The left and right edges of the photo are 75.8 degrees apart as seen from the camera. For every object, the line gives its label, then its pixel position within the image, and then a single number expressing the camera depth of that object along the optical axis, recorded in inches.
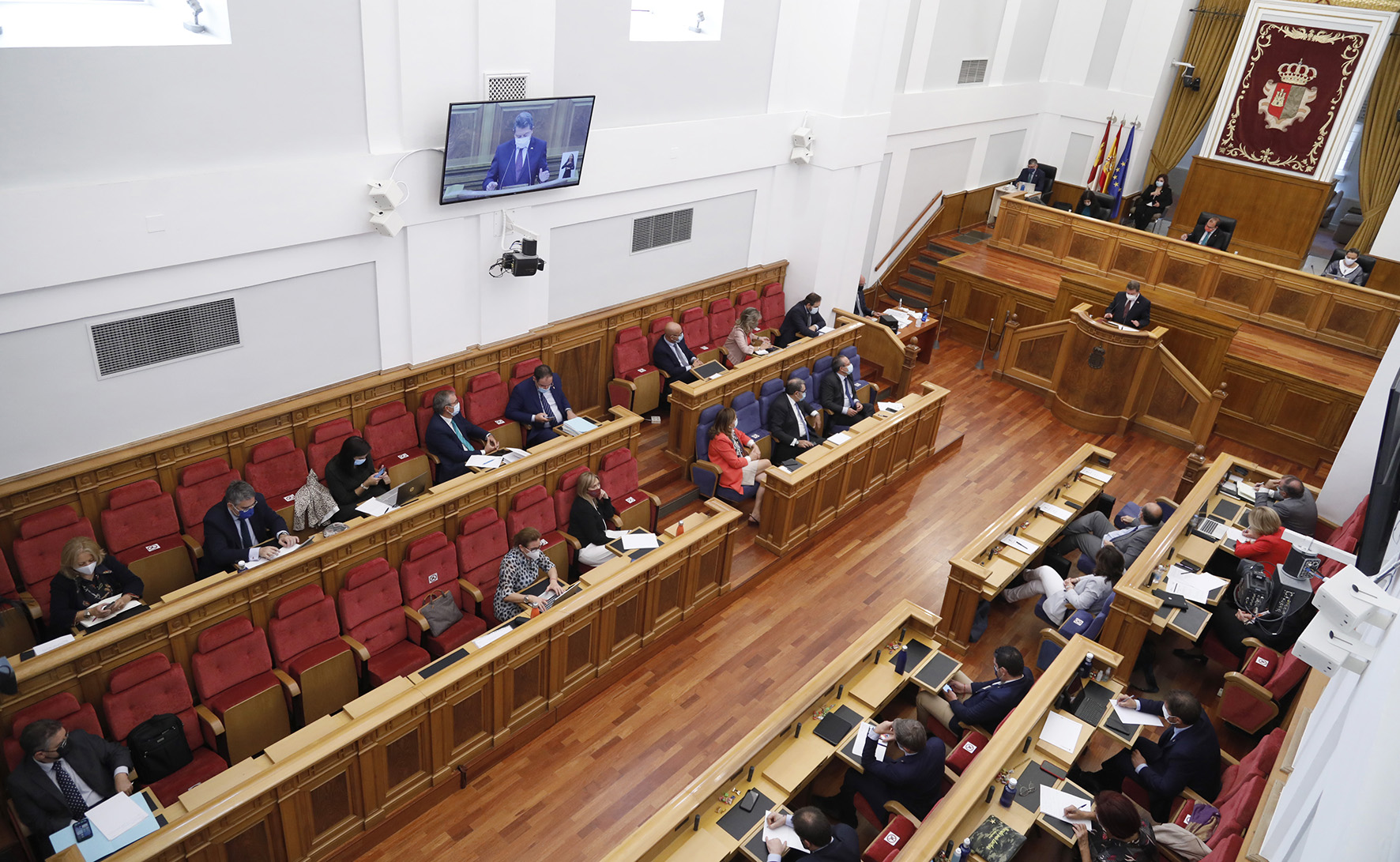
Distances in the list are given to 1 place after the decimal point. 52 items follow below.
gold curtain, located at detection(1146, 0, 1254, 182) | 461.1
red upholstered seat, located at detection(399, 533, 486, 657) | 193.6
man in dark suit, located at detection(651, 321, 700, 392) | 298.2
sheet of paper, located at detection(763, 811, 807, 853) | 150.7
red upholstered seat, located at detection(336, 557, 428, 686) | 186.5
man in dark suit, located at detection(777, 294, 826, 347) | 335.0
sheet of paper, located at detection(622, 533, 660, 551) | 213.4
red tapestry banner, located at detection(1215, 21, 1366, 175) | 423.8
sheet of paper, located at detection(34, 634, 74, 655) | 152.9
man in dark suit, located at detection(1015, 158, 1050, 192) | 482.9
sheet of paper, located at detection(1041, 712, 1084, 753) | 179.9
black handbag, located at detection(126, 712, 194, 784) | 155.7
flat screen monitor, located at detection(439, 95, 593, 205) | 229.9
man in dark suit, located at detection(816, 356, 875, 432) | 303.0
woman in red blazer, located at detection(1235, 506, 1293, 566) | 233.0
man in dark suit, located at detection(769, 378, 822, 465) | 281.3
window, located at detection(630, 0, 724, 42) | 291.6
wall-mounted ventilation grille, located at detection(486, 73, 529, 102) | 238.2
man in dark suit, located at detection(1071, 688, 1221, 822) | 172.9
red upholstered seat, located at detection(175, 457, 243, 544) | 203.8
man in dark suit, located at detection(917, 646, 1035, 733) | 182.5
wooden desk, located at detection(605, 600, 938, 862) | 151.2
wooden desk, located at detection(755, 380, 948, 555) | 253.9
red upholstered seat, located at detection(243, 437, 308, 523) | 214.7
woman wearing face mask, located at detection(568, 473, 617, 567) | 218.7
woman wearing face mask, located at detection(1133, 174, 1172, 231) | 448.5
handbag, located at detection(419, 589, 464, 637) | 194.5
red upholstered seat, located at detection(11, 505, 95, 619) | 180.2
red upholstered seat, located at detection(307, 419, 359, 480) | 225.6
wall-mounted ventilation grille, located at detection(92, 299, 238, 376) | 191.5
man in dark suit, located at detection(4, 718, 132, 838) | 137.6
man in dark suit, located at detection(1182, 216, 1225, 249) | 399.5
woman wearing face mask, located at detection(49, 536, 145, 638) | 165.3
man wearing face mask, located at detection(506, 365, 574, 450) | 253.9
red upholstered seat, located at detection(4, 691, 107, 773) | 145.4
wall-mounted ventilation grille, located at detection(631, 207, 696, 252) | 306.3
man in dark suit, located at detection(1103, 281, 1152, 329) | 340.8
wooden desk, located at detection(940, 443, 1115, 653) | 226.1
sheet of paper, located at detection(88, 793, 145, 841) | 135.6
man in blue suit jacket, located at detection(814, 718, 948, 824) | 162.6
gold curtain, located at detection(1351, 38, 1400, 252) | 422.0
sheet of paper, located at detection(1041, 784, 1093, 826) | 163.3
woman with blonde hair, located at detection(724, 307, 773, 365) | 312.0
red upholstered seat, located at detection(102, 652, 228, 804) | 157.6
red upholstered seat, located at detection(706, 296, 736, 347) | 336.5
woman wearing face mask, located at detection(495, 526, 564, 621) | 196.5
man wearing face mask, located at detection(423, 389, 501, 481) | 231.5
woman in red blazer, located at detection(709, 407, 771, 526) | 260.1
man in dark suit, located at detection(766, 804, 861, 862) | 143.4
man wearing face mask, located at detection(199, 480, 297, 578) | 186.7
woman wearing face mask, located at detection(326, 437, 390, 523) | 210.4
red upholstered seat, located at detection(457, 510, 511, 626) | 207.0
